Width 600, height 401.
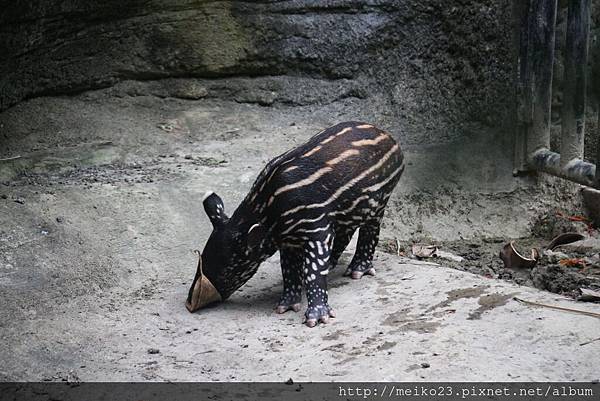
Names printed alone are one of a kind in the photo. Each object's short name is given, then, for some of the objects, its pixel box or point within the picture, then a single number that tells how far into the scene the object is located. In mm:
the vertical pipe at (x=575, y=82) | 13148
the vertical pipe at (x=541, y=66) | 14305
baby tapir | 10687
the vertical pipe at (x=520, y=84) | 14719
